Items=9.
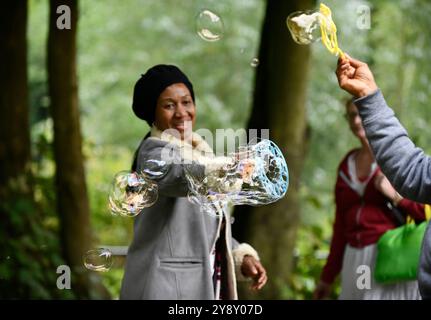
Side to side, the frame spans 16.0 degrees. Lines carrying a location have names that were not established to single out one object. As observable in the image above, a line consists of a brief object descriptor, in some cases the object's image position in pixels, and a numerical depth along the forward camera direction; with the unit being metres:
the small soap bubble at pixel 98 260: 7.29
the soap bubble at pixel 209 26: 8.08
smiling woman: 6.60
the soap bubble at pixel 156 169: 6.38
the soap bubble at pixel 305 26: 6.76
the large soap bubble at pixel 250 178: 5.97
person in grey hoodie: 4.80
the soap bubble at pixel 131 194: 6.58
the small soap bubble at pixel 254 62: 8.20
